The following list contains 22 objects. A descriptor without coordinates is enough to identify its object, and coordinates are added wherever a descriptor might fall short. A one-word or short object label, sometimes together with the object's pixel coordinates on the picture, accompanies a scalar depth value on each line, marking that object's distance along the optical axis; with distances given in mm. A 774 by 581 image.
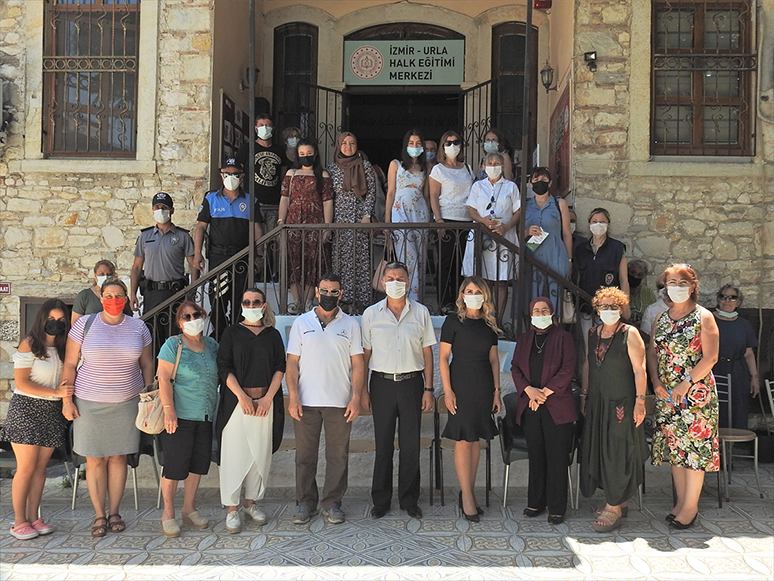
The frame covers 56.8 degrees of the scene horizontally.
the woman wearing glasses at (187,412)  4535
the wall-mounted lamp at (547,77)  7934
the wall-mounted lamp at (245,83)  8218
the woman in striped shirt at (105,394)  4594
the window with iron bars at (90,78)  7371
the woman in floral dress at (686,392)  4582
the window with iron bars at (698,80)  7039
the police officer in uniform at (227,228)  6066
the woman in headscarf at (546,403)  4668
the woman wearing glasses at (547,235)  5852
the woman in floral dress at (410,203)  6031
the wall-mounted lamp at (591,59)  6859
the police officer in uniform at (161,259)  5984
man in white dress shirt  4766
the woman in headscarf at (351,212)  6105
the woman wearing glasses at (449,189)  5980
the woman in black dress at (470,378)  4711
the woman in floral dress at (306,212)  6070
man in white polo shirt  4734
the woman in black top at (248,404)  4656
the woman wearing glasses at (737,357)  6090
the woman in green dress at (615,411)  4547
